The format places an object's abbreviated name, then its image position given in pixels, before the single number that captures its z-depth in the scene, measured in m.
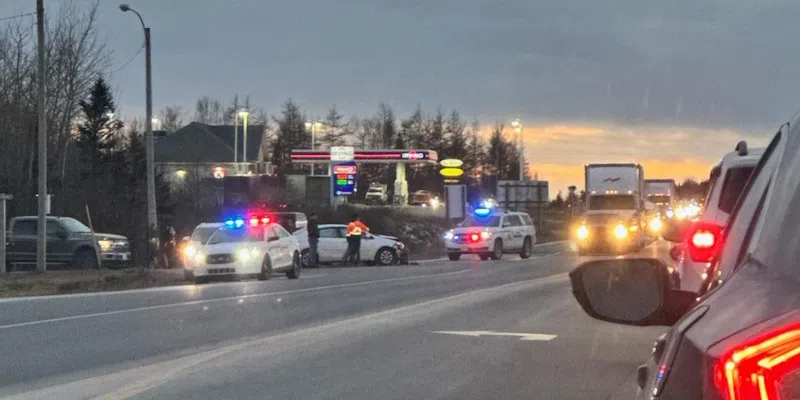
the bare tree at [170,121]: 125.25
